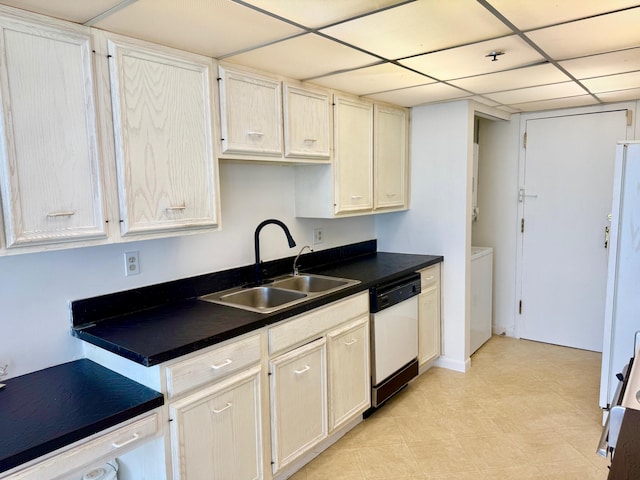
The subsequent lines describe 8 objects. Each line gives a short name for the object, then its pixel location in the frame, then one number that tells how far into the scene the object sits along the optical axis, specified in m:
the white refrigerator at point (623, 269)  2.55
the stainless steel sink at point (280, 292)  2.38
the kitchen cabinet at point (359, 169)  2.90
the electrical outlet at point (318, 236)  3.24
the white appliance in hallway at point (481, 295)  3.76
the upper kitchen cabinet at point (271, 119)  2.18
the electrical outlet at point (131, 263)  2.10
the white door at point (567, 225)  3.77
